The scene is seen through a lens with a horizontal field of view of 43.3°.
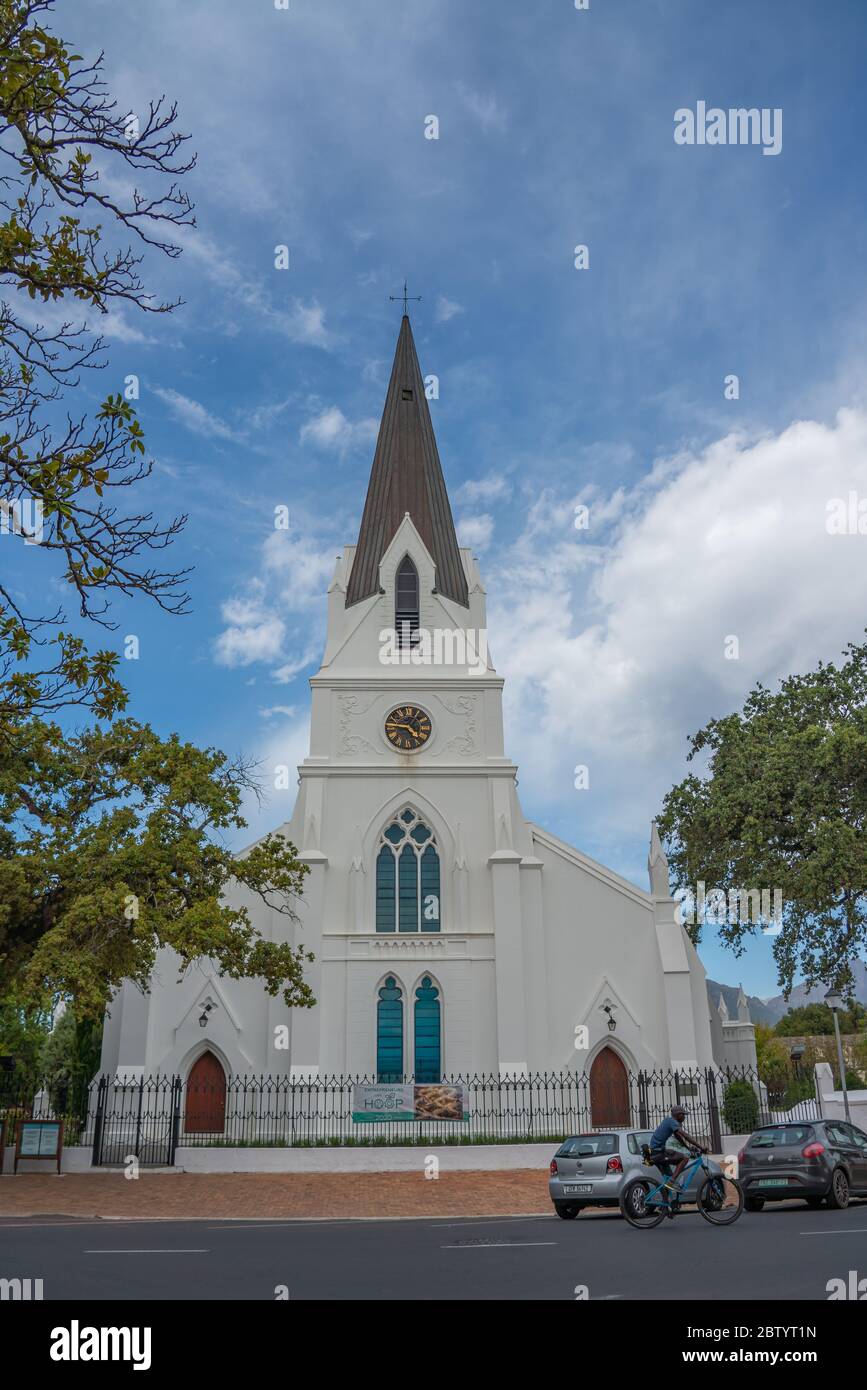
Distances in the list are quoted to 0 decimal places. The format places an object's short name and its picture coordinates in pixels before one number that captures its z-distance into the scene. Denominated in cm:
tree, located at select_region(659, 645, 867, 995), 2447
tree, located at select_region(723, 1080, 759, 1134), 2548
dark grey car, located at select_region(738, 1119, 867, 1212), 1462
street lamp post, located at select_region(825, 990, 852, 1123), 2354
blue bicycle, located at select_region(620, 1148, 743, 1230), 1228
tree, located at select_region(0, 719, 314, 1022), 1906
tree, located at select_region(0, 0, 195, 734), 792
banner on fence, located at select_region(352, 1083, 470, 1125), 2542
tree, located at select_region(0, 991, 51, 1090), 4569
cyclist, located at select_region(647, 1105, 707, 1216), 1212
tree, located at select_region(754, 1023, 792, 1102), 3794
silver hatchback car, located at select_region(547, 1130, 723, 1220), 1455
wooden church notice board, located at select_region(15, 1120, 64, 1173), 2202
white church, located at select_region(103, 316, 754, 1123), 2872
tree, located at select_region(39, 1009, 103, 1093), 3250
